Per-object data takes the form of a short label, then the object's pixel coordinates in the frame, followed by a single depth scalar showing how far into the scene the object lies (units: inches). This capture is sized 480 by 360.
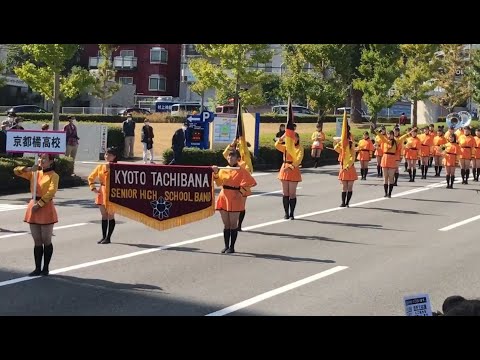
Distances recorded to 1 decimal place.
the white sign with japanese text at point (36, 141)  556.5
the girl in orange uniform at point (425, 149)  1173.7
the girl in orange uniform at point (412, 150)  1116.8
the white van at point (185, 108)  2189.5
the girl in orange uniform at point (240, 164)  599.9
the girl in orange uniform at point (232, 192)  579.5
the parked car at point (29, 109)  2185.3
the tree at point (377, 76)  1681.8
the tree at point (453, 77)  2137.1
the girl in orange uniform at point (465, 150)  1094.4
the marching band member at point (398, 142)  927.7
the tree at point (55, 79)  1123.9
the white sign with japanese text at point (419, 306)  231.6
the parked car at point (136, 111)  2124.5
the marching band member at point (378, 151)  993.5
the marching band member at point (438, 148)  1190.3
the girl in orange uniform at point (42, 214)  499.8
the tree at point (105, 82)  2060.8
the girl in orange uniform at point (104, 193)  591.7
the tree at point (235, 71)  1457.9
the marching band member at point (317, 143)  1253.7
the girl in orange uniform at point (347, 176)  827.4
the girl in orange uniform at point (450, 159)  1045.8
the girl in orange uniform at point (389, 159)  918.4
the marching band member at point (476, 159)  1125.1
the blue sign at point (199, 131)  1241.4
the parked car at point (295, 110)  2356.1
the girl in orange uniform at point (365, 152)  1098.1
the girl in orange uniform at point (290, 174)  743.1
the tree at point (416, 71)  1877.5
